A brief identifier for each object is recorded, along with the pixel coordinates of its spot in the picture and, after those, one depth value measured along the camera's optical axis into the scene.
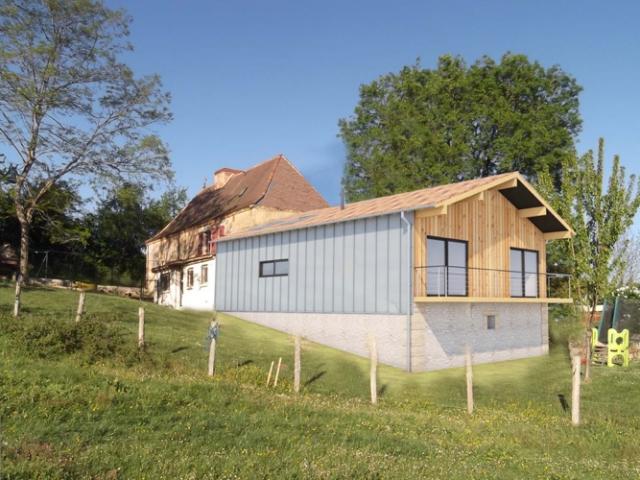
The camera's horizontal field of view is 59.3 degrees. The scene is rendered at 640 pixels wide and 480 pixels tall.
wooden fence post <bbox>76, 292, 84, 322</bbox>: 19.43
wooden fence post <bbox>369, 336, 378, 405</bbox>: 14.96
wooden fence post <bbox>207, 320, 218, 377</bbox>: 16.31
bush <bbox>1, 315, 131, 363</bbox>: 15.82
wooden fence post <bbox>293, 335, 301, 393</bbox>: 16.03
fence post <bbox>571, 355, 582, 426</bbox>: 13.27
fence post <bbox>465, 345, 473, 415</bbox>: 14.49
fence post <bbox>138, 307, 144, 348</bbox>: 17.64
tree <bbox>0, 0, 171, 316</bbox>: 31.53
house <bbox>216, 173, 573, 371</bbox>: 21.33
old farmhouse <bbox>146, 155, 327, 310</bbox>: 35.56
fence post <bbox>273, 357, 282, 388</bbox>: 16.03
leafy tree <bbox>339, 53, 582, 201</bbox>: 40.78
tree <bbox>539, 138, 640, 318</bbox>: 23.42
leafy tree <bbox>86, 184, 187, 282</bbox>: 54.25
